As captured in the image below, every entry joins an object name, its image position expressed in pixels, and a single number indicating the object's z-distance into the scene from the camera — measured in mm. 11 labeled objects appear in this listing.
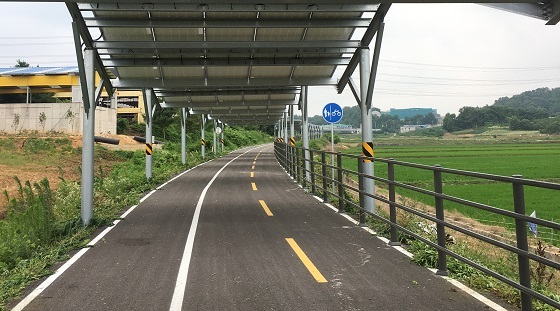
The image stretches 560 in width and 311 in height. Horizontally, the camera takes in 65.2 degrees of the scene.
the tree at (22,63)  77312
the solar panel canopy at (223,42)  10727
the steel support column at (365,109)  11352
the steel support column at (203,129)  36812
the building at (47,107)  39031
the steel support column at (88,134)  9969
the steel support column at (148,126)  19156
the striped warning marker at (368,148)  11329
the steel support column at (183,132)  28384
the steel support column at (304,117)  20244
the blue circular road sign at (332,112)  15438
